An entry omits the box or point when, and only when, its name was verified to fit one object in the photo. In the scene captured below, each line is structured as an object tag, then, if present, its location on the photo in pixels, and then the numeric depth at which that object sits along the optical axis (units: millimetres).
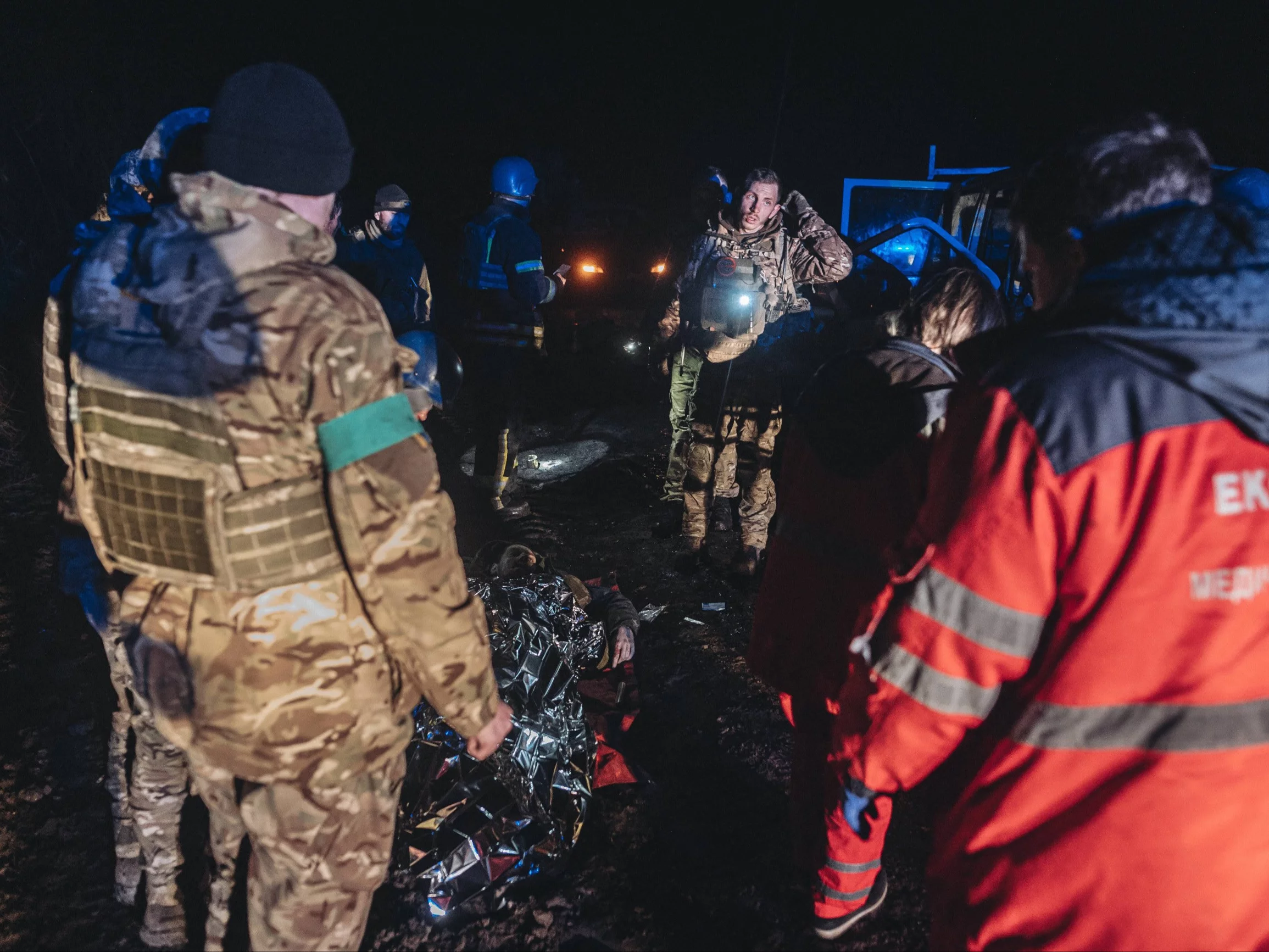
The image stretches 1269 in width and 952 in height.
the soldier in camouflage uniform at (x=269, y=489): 1370
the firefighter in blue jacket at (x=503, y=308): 5363
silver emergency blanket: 2492
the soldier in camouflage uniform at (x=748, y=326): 4535
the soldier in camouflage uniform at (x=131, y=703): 1762
